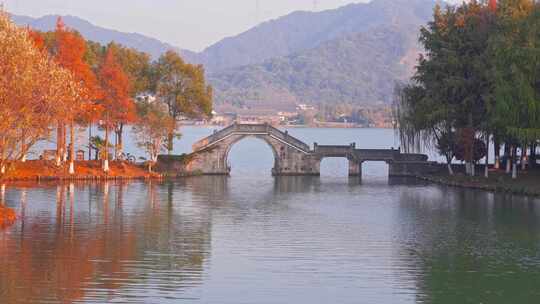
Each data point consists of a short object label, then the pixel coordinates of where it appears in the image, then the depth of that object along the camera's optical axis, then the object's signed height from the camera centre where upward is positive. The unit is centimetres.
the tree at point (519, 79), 7094 +855
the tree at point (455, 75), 8150 +1022
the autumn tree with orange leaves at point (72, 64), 7788 +1030
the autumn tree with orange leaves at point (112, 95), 8419 +825
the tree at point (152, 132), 9031 +500
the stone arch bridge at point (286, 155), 9581 +301
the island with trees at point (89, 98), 4666 +624
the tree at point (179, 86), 9662 +1044
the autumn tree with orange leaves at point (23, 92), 4581 +464
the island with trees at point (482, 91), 7188 +833
